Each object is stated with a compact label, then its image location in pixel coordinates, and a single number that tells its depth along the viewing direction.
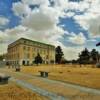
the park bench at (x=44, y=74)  13.16
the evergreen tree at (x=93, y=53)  49.04
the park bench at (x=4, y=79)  9.24
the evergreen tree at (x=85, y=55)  44.21
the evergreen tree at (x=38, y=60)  47.78
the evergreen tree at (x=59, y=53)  53.26
